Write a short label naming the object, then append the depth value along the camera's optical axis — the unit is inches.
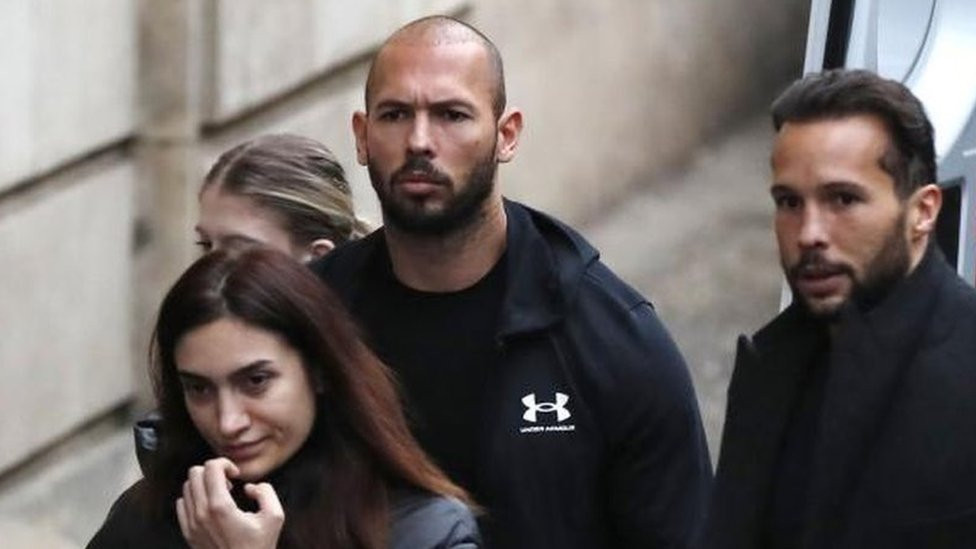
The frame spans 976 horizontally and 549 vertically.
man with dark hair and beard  369.4
